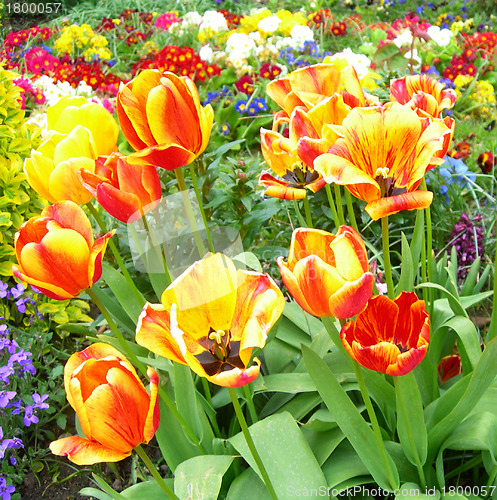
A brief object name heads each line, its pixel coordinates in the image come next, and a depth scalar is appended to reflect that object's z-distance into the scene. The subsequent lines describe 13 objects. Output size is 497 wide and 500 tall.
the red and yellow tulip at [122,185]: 1.04
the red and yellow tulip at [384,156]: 0.86
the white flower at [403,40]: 3.85
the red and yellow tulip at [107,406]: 0.81
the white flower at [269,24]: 4.62
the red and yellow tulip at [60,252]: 0.90
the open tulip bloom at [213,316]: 0.82
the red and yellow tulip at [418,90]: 1.18
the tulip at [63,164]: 1.08
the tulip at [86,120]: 1.14
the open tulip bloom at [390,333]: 0.84
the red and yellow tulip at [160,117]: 1.00
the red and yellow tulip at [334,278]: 0.80
